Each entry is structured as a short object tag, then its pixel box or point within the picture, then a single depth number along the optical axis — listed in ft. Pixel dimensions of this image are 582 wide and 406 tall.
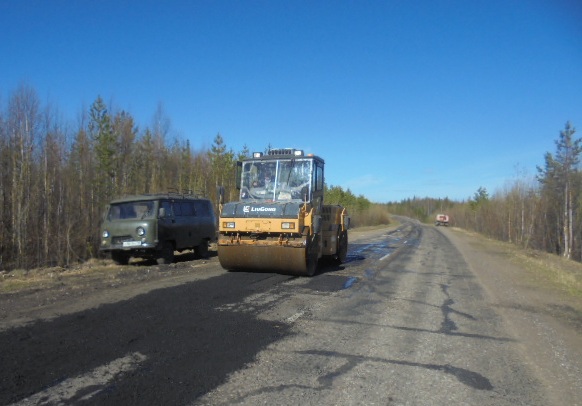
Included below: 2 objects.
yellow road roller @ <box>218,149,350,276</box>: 35.22
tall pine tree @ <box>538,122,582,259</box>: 112.16
